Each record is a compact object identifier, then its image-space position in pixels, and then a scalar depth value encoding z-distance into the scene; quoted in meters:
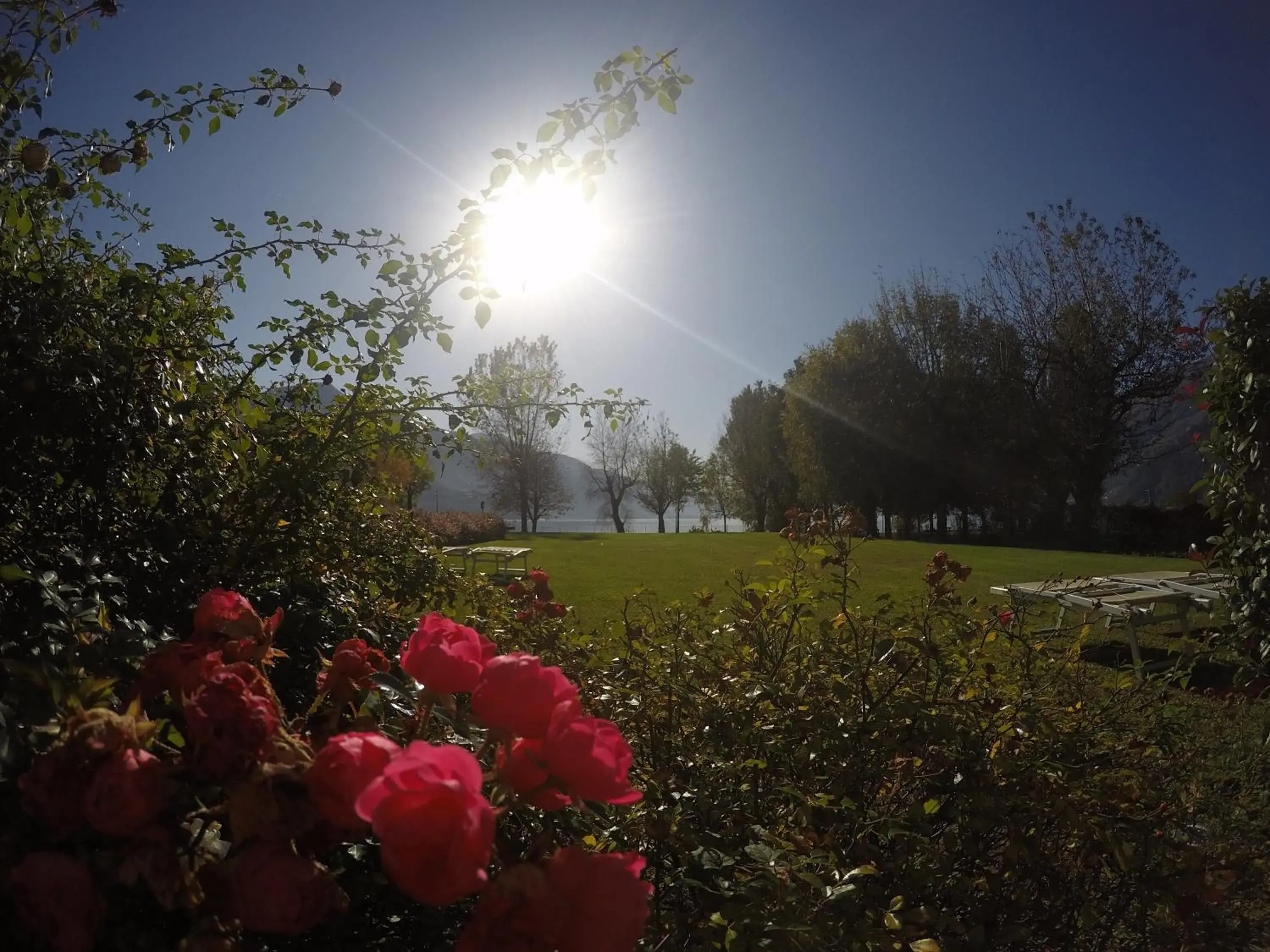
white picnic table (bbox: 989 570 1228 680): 5.65
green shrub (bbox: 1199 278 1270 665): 4.45
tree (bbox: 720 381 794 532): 42.44
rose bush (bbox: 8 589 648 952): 0.54
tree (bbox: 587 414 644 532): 51.34
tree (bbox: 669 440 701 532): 53.34
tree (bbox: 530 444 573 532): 45.12
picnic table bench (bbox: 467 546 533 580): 11.72
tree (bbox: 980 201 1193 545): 26.23
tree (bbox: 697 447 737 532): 47.12
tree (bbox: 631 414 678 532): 53.34
